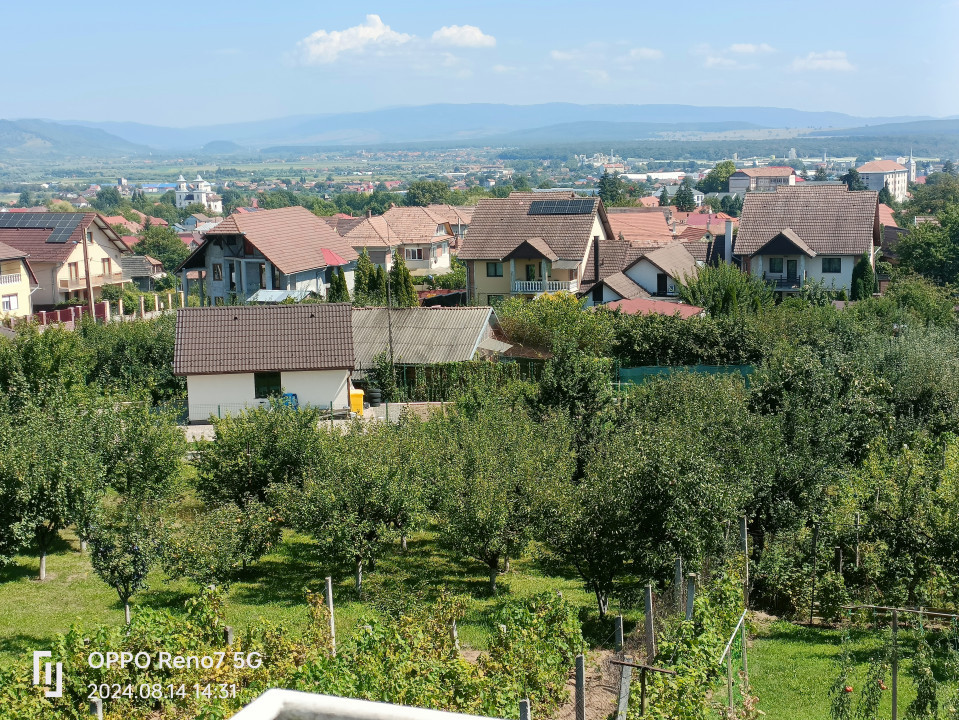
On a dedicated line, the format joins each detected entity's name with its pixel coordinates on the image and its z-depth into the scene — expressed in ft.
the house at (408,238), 270.26
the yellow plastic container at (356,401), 107.76
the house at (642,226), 265.75
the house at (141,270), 282.36
